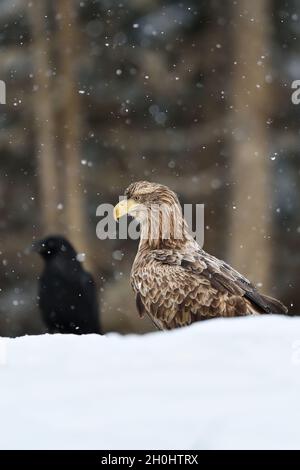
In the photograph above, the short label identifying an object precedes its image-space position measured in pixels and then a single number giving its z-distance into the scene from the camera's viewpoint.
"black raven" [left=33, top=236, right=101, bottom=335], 12.37
